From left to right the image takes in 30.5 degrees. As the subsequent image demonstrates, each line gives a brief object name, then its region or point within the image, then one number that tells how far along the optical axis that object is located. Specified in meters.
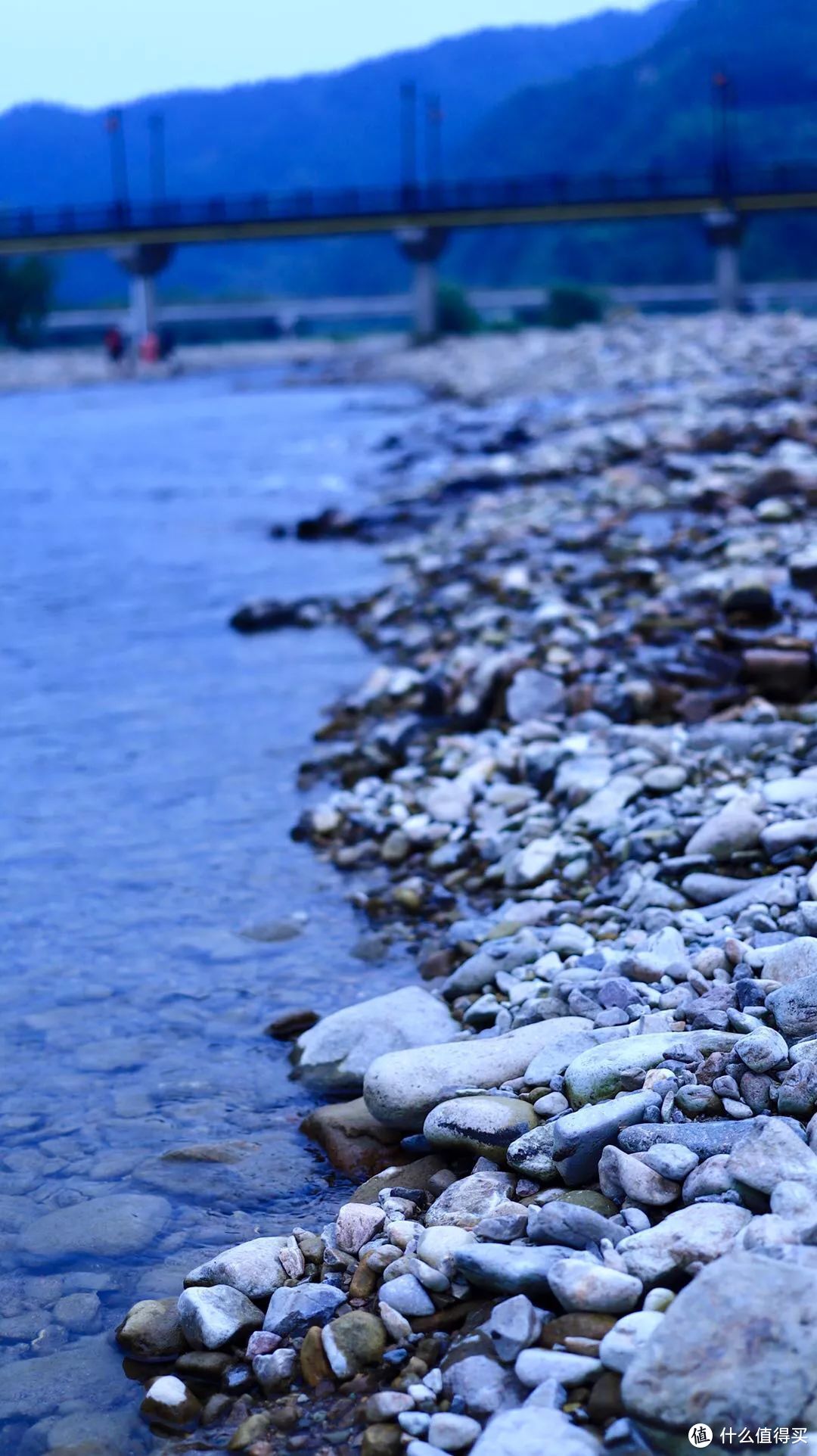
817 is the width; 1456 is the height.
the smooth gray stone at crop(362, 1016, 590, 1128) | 3.72
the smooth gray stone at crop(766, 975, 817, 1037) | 3.37
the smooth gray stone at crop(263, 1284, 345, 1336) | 3.08
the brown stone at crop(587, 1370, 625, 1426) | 2.49
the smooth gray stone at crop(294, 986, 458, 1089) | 4.26
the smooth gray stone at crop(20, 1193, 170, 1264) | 3.55
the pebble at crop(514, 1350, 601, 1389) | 2.59
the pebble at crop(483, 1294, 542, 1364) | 2.73
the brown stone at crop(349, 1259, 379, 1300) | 3.13
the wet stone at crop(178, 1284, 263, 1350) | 3.08
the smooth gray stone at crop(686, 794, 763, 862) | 4.89
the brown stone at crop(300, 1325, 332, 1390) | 2.93
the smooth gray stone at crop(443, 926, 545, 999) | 4.62
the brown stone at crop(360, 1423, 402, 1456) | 2.66
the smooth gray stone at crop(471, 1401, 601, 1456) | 2.42
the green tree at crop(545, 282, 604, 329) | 55.06
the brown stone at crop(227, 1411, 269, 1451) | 2.82
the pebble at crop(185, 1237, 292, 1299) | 3.23
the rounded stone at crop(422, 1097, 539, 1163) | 3.41
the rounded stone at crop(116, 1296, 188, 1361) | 3.14
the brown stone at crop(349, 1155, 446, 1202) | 3.58
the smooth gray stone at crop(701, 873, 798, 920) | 4.27
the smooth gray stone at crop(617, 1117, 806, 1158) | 3.02
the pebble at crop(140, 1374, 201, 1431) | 2.94
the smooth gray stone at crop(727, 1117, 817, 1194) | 2.79
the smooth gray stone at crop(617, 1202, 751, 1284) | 2.71
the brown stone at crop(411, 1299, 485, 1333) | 2.93
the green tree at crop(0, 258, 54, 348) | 65.31
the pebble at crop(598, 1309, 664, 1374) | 2.53
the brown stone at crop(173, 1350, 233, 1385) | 3.04
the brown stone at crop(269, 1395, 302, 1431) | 2.84
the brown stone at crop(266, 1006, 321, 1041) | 4.66
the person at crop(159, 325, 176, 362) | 55.12
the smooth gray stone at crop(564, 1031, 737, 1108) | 3.40
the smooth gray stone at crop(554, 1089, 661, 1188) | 3.17
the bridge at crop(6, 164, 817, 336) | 48.50
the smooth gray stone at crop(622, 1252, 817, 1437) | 2.29
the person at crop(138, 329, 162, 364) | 54.22
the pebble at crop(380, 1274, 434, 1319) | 2.97
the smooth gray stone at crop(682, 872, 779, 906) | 4.60
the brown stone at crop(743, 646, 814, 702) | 6.51
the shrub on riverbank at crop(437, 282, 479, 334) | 59.25
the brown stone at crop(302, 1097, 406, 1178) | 3.82
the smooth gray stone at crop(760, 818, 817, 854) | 4.70
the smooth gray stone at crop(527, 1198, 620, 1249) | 2.88
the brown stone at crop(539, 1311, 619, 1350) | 2.68
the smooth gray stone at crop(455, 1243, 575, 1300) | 2.84
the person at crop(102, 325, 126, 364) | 54.03
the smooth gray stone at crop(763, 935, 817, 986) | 3.65
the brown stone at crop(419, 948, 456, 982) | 4.96
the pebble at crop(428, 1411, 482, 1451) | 2.57
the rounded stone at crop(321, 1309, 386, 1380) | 2.92
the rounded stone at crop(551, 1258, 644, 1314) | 2.69
